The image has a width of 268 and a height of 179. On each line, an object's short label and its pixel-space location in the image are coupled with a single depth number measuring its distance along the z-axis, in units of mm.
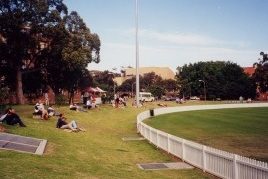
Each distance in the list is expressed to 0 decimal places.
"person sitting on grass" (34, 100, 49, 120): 31438
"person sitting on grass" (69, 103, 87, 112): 41812
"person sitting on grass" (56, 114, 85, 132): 26156
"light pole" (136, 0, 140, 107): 53991
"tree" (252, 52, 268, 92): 131750
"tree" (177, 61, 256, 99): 129125
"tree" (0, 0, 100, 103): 48500
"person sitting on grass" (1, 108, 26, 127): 23406
